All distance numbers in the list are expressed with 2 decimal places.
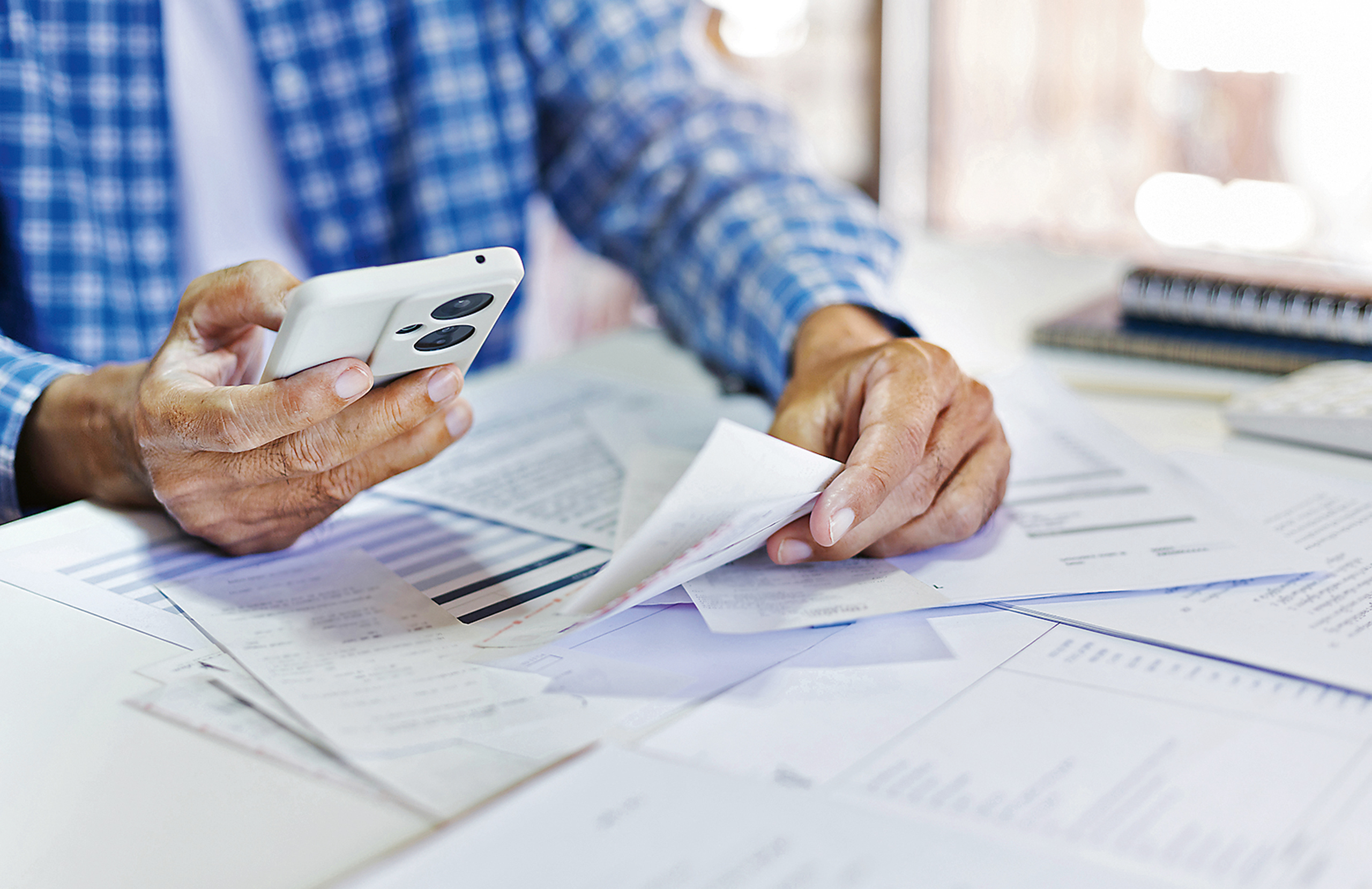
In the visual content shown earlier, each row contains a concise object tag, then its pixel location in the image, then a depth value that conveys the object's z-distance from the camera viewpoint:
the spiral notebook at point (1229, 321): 0.84
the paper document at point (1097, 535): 0.51
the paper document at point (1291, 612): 0.43
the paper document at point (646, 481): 0.59
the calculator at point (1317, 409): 0.68
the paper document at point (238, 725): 0.39
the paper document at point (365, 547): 0.52
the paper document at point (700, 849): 0.31
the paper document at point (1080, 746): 0.33
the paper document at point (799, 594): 0.47
